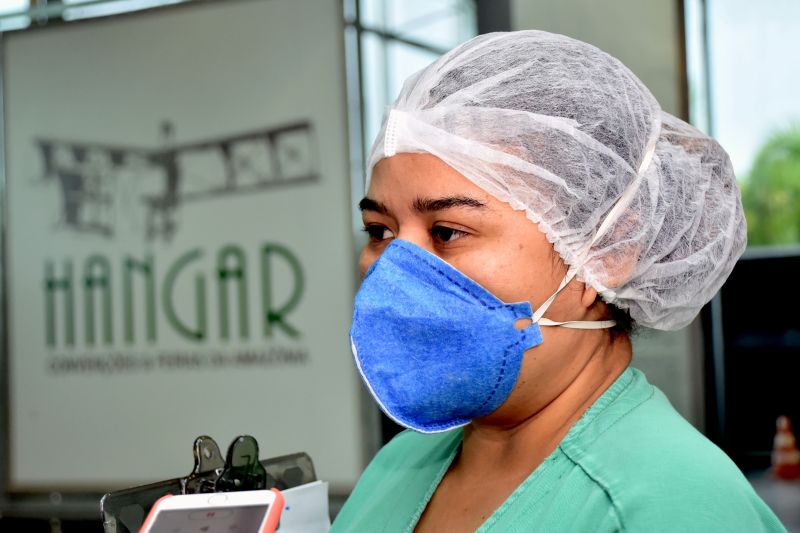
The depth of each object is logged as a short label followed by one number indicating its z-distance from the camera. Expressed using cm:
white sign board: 323
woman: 111
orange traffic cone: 319
